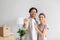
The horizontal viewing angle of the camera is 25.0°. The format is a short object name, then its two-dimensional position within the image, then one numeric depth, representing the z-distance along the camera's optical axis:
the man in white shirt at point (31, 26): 1.75
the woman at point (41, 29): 1.85
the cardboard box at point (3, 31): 1.98
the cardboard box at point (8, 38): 1.92
